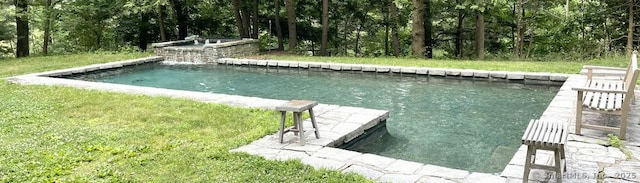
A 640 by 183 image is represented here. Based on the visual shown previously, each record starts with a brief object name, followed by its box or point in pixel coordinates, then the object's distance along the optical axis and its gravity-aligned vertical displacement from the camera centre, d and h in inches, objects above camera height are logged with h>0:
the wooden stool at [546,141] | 115.2 -18.1
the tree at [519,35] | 458.9 +28.3
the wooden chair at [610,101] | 162.1 -13.3
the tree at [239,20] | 552.1 +47.3
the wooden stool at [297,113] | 169.2 -18.3
